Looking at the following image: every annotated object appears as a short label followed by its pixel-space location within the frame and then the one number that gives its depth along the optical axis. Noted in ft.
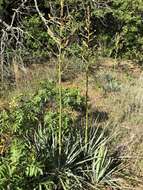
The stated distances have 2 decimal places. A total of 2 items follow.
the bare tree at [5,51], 19.97
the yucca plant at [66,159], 11.29
